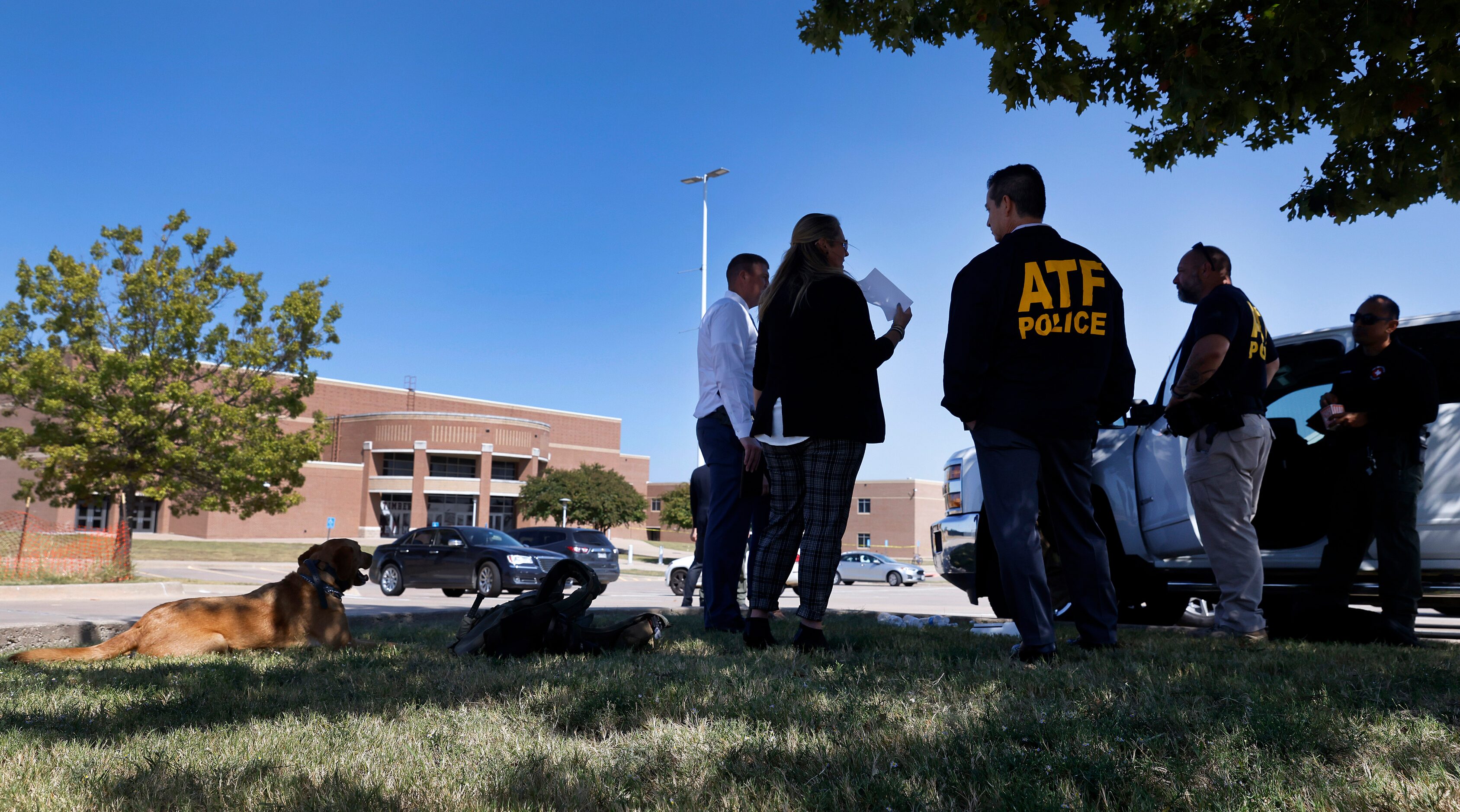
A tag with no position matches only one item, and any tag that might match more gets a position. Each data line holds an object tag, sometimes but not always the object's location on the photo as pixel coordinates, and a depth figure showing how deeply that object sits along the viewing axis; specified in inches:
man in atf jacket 146.3
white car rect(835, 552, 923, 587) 1569.9
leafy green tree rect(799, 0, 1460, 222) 173.6
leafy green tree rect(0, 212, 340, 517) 724.0
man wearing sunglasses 175.2
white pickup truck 190.5
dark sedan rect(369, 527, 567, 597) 676.7
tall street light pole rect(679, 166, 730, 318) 1284.4
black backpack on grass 161.5
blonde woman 161.3
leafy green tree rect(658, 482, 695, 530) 3015.5
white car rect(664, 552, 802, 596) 740.0
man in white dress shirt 198.5
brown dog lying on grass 177.6
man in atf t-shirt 175.8
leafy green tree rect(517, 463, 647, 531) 2674.7
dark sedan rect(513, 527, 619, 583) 898.7
